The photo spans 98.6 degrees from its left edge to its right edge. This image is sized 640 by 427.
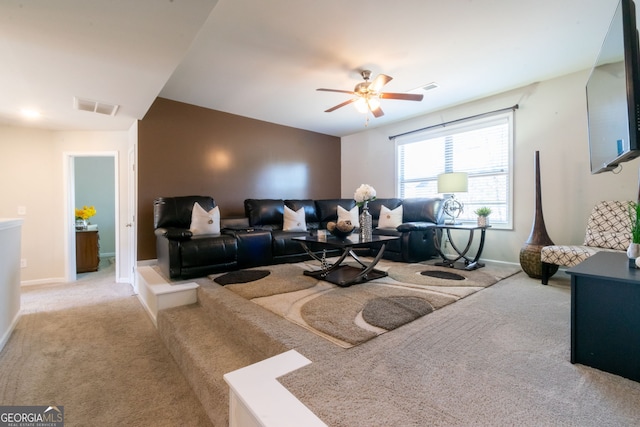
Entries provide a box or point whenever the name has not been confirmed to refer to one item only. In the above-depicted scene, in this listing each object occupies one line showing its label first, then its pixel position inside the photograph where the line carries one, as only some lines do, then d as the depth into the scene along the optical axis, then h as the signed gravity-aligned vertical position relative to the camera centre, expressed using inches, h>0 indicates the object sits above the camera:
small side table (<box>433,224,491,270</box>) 138.9 -24.7
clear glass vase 124.6 -7.4
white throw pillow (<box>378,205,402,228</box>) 177.0 -5.5
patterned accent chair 105.5 -11.9
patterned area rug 73.4 -30.2
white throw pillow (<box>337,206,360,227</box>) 189.3 -3.6
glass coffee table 110.1 -26.6
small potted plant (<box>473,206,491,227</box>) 140.8 -4.1
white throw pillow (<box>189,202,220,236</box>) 133.6 -5.6
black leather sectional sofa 118.8 -12.5
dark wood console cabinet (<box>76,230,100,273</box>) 188.1 -27.5
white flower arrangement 128.6 +7.3
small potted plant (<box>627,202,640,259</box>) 61.1 -7.1
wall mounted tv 53.9 +26.1
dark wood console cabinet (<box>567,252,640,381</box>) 51.2 -21.4
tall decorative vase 122.4 -15.6
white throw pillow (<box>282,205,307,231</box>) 170.1 -6.8
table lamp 150.6 +14.4
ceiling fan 114.8 +51.9
